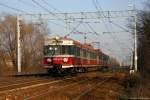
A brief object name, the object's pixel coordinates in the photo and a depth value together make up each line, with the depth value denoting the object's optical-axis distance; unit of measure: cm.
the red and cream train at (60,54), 3478
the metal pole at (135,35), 4075
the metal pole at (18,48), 4264
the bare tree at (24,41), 6962
